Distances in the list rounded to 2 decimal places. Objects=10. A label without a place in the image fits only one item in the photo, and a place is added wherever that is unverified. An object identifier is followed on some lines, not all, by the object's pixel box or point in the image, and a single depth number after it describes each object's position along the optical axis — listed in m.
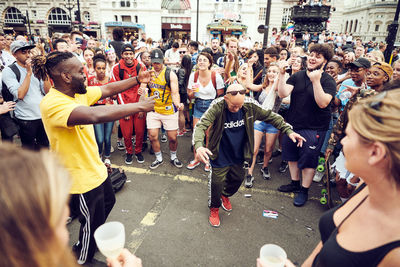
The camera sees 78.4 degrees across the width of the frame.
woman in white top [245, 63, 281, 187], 4.40
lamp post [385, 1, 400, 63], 7.23
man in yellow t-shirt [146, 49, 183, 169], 4.69
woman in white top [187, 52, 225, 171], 4.99
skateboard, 3.69
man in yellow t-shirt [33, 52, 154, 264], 2.03
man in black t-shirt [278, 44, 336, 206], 3.60
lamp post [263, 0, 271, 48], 8.22
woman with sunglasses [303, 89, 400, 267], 1.01
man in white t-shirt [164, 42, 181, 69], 8.34
